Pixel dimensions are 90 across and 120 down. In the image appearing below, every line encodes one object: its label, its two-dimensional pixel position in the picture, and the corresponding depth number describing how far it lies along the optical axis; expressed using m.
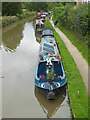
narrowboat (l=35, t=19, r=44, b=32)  18.15
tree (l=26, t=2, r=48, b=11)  45.28
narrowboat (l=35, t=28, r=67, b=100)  6.07
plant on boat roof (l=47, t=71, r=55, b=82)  6.23
